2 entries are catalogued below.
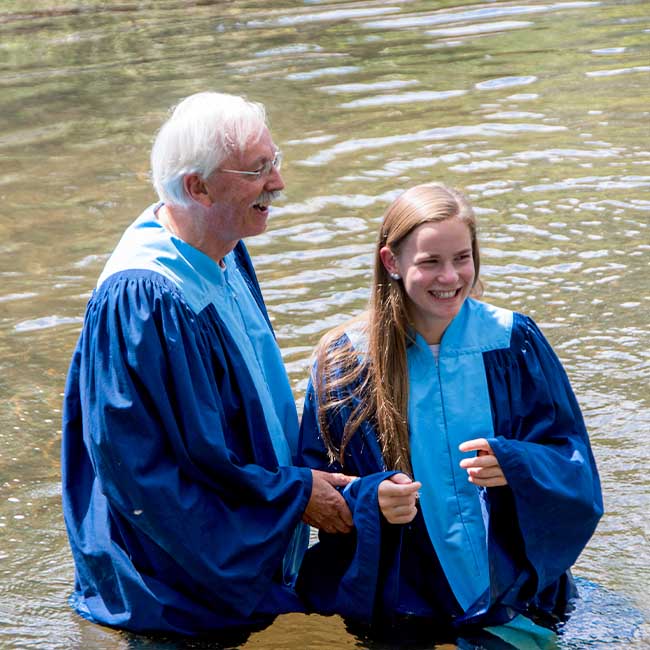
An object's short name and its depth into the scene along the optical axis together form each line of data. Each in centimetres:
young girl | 844
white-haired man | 815
